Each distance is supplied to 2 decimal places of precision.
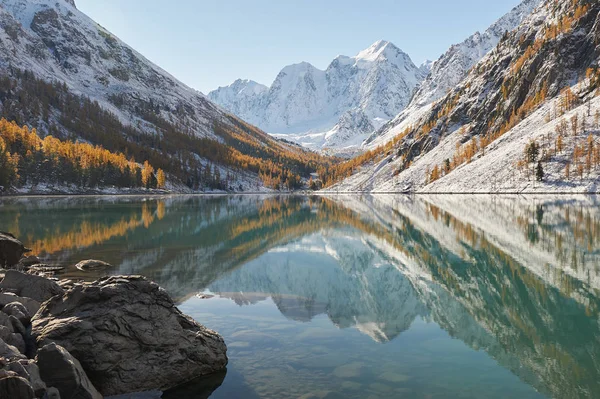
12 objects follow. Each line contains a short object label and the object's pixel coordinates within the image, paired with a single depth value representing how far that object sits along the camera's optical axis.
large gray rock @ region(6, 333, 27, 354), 12.80
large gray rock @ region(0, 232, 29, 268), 28.80
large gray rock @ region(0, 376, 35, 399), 9.73
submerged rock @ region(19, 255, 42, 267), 31.60
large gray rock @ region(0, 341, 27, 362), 11.35
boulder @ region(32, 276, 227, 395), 13.09
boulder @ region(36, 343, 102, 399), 11.23
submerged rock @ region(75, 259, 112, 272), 31.42
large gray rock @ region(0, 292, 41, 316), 16.20
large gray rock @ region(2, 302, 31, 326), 14.73
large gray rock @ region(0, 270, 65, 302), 18.75
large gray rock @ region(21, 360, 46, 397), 10.70
